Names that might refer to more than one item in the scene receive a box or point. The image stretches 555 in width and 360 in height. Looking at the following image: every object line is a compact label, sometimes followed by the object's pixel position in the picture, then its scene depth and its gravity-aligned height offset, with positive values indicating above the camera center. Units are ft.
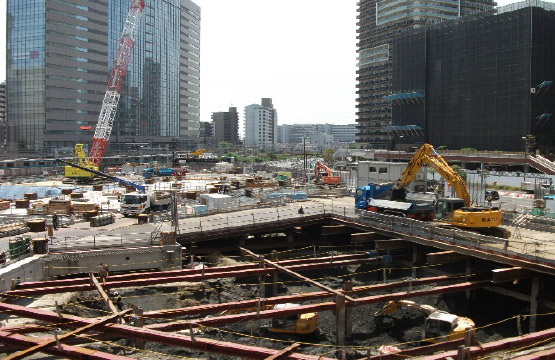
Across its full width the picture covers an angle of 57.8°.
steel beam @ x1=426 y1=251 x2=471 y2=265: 82.58 -16.01
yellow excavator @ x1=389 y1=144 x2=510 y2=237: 91.45 -8.64
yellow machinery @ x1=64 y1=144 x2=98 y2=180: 269.85 -7.92
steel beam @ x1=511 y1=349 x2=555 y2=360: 41.94 -16.35
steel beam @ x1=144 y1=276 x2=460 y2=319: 62.59 -19.09
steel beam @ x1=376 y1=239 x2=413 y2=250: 95.55 -15.83
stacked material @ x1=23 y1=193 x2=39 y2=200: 183.93 -13.89
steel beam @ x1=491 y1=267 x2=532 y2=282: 72.79 -16.38
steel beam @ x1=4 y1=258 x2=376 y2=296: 69.56 -18.12
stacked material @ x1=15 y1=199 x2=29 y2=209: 161.68 -14.81
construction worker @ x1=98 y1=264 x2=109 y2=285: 73.65 -17.41
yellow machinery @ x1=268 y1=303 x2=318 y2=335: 71.72 -23.47
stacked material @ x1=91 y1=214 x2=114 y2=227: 118.42 -14.68
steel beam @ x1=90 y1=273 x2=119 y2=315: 61.03 -17.90
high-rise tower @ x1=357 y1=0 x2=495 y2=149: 495.41 +119.52
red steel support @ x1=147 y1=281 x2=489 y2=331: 57.62 -19.35
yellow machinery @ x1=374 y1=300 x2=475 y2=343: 63.79 -21.67
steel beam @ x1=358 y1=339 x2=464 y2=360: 56.39 -21.21
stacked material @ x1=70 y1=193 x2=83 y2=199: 186.97 -13.94
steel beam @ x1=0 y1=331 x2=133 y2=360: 41.16 -16.21
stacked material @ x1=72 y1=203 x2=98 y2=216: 143.54 -13.95
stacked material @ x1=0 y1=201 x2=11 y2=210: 156.29 -14.77
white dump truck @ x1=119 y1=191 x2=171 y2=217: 134.21 -12.16
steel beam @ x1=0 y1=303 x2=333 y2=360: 42.96 -16.31
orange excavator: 209.46 -6.87
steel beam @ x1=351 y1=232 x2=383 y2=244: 99.60 -15.23
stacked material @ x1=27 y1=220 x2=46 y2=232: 106.69 -14.37
